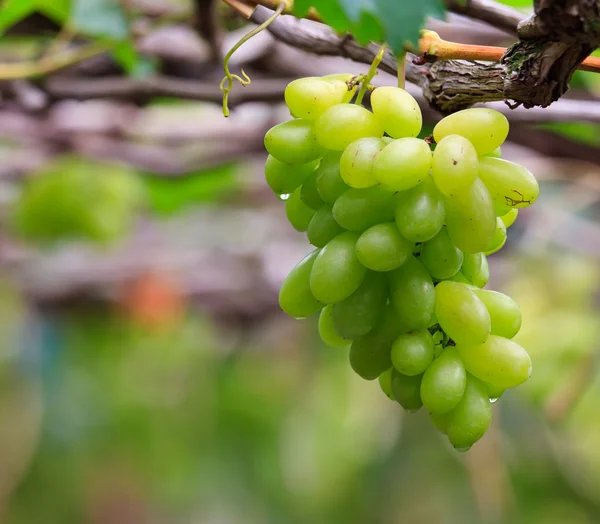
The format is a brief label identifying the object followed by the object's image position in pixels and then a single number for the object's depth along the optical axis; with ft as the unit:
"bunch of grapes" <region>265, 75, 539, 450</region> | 4.08
